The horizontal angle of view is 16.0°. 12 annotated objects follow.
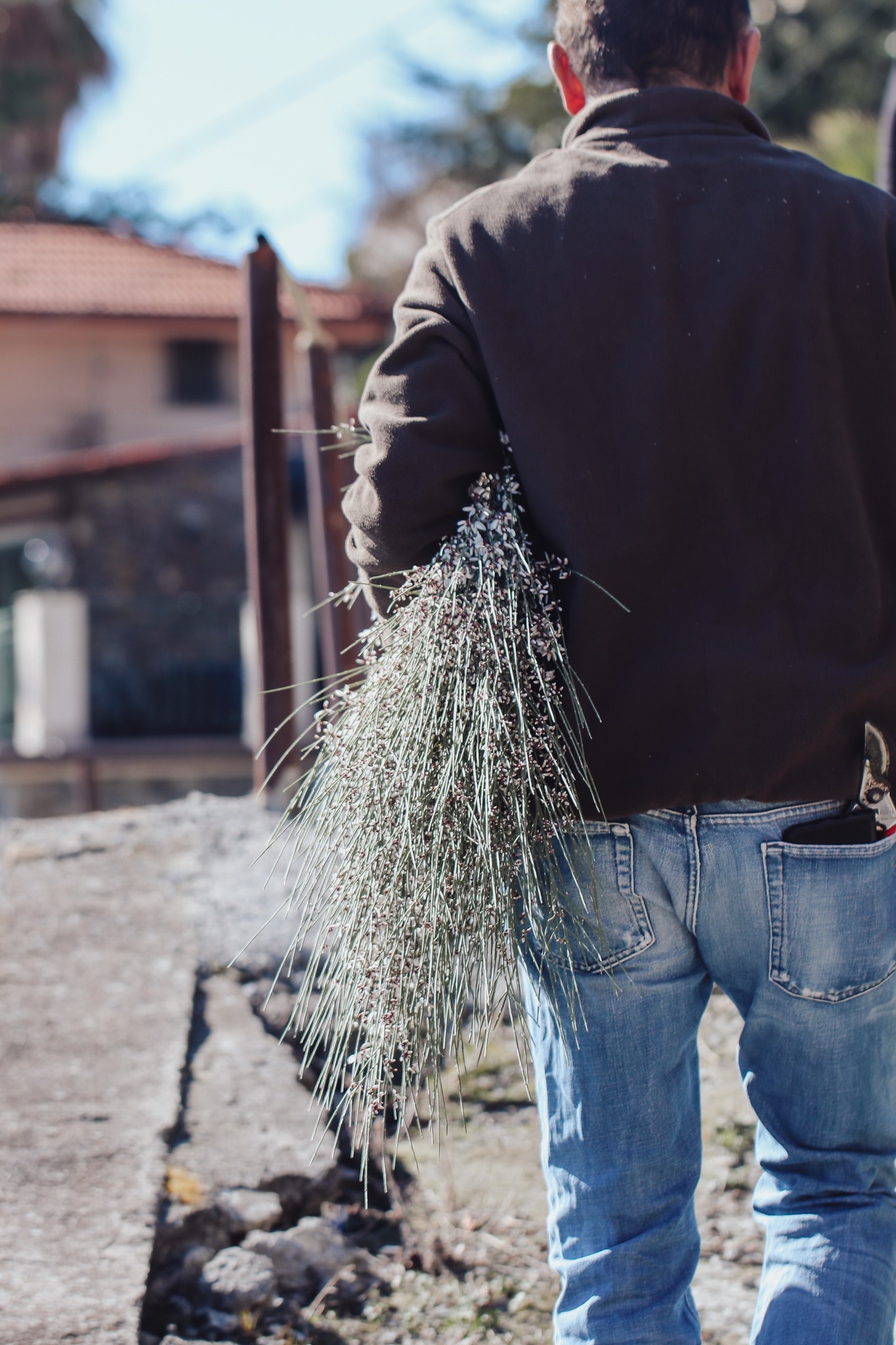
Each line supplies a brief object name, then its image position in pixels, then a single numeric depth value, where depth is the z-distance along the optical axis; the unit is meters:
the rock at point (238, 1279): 3.46
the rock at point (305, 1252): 3.55
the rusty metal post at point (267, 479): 4.91
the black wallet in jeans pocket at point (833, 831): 2.99
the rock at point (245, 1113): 3.66
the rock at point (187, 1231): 3.51
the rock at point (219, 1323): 3.43
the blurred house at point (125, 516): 16.91
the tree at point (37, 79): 28.15
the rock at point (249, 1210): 3.58
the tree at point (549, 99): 22.76
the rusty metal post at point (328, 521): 5.32
